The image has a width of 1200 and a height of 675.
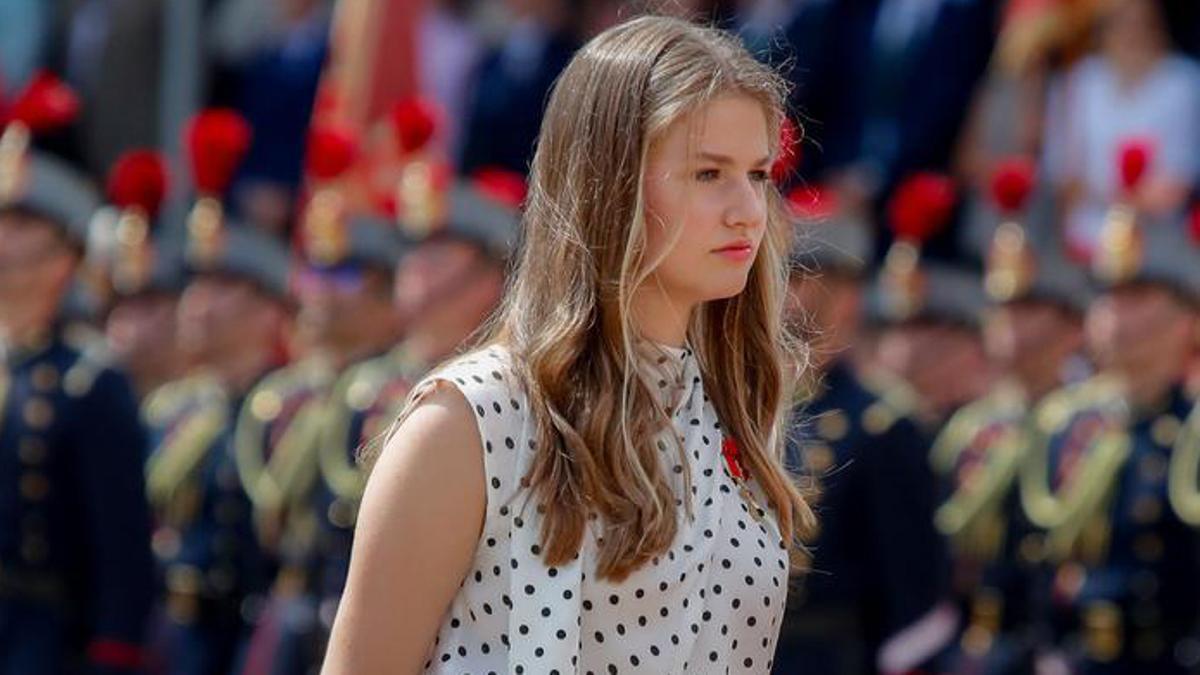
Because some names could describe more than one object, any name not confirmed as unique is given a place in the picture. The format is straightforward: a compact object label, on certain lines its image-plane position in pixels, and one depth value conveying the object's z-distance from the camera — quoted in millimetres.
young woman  7359
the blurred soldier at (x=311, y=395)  18562
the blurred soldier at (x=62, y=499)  16969
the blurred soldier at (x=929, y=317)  19828
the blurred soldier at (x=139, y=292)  21266
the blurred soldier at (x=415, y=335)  17578
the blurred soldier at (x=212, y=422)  19484
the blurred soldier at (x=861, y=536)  17109
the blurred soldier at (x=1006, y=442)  18391
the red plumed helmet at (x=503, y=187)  18531
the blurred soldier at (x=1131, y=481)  16562
